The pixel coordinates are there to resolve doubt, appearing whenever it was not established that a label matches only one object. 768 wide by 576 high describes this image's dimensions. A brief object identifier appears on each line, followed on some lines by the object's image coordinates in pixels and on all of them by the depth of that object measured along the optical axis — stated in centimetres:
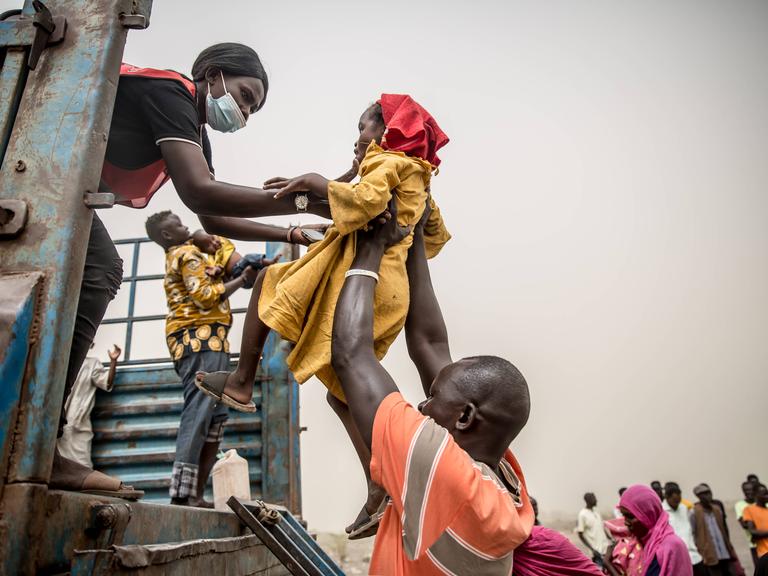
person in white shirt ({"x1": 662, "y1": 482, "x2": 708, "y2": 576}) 777
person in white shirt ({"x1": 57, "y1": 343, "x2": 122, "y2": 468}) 413
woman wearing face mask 187
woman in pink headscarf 380
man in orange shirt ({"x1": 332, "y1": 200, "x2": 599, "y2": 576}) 140
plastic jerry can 367
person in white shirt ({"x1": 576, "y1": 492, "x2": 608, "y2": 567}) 954
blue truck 122
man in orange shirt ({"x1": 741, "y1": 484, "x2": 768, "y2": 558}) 725
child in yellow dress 200
